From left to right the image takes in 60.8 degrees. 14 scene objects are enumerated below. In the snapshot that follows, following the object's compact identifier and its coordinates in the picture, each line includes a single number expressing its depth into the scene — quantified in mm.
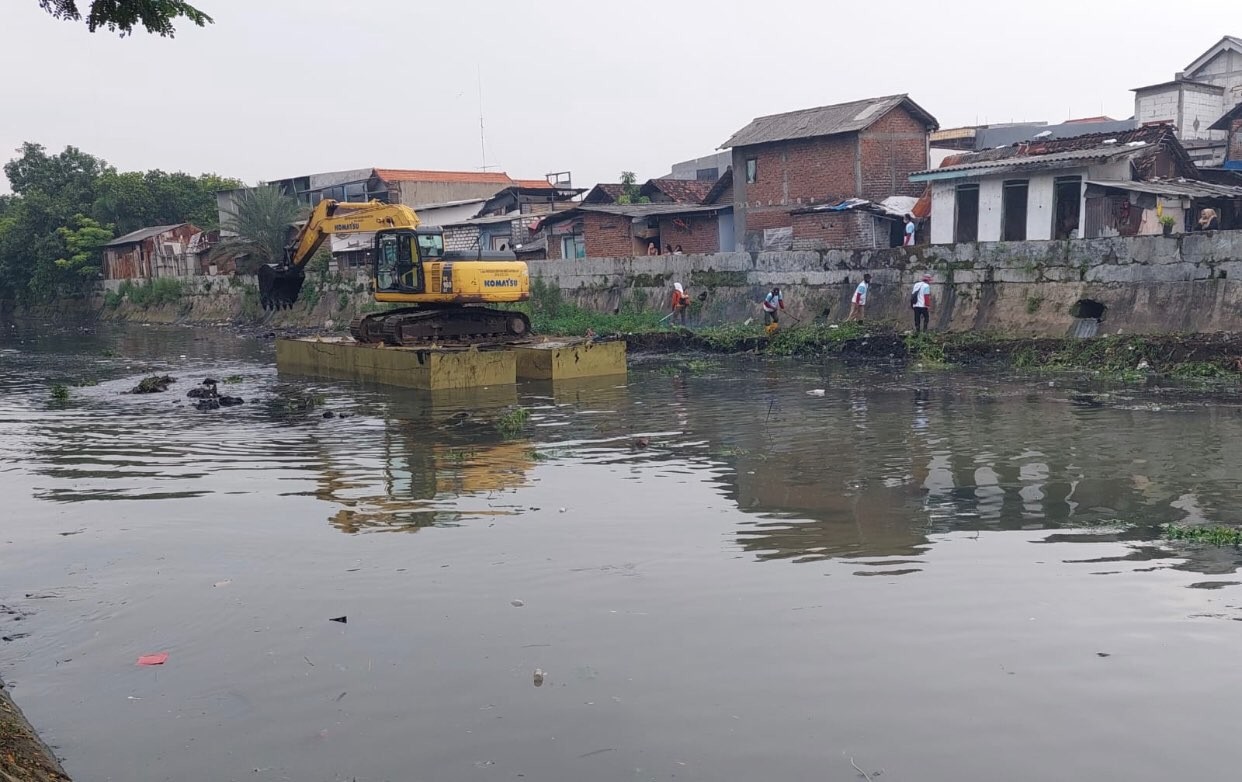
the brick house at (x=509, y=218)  45094
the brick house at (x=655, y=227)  38812
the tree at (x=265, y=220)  46719
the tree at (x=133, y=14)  6316
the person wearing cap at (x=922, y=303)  23938
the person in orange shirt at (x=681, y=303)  29438
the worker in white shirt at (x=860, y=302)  25547
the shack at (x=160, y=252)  52688
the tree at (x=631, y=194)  44994
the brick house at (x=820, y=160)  35531
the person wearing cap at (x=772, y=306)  26969
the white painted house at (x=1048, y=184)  26797
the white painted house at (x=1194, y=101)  41906
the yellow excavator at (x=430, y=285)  21547
